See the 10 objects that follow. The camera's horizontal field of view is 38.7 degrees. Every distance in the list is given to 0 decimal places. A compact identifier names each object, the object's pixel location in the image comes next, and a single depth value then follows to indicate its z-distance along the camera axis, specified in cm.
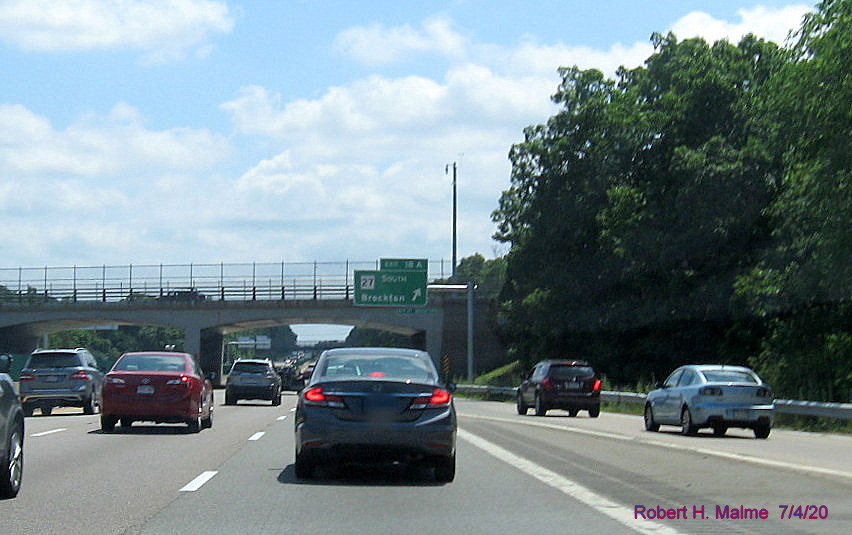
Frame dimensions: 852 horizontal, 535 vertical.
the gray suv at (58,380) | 3088
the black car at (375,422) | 1332
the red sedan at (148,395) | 2248
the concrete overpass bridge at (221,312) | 7338
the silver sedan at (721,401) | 2338
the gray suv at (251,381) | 4138
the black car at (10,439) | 1155
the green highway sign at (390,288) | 6300
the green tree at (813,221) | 3216
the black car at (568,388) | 3462
